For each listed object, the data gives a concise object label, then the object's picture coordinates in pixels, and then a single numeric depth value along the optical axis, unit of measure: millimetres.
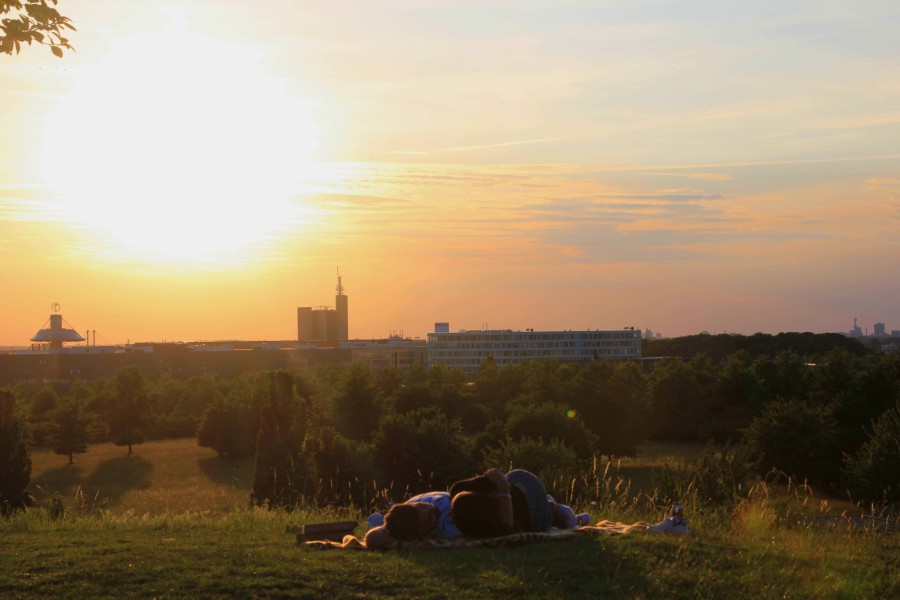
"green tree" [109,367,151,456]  62375
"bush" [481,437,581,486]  20547
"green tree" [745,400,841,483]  36625
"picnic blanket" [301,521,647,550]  8375
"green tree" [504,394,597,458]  35469
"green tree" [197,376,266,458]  52200
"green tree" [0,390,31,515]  23656
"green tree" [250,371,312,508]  22391
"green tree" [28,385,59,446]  55547
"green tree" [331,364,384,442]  49688
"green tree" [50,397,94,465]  52125
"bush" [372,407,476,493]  28812
